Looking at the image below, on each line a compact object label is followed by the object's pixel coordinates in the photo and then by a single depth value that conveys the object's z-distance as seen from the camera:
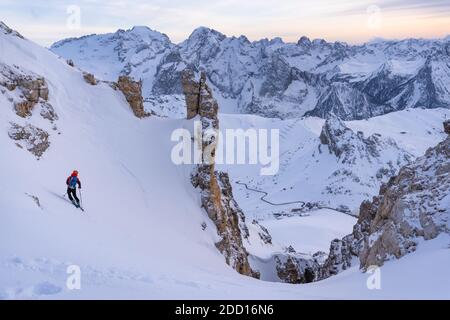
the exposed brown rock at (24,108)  33.62
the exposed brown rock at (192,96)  46.19
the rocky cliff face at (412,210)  22.45
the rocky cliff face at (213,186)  39.44
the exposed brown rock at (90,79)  44.97
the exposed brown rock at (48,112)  36.19
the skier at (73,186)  25.48
